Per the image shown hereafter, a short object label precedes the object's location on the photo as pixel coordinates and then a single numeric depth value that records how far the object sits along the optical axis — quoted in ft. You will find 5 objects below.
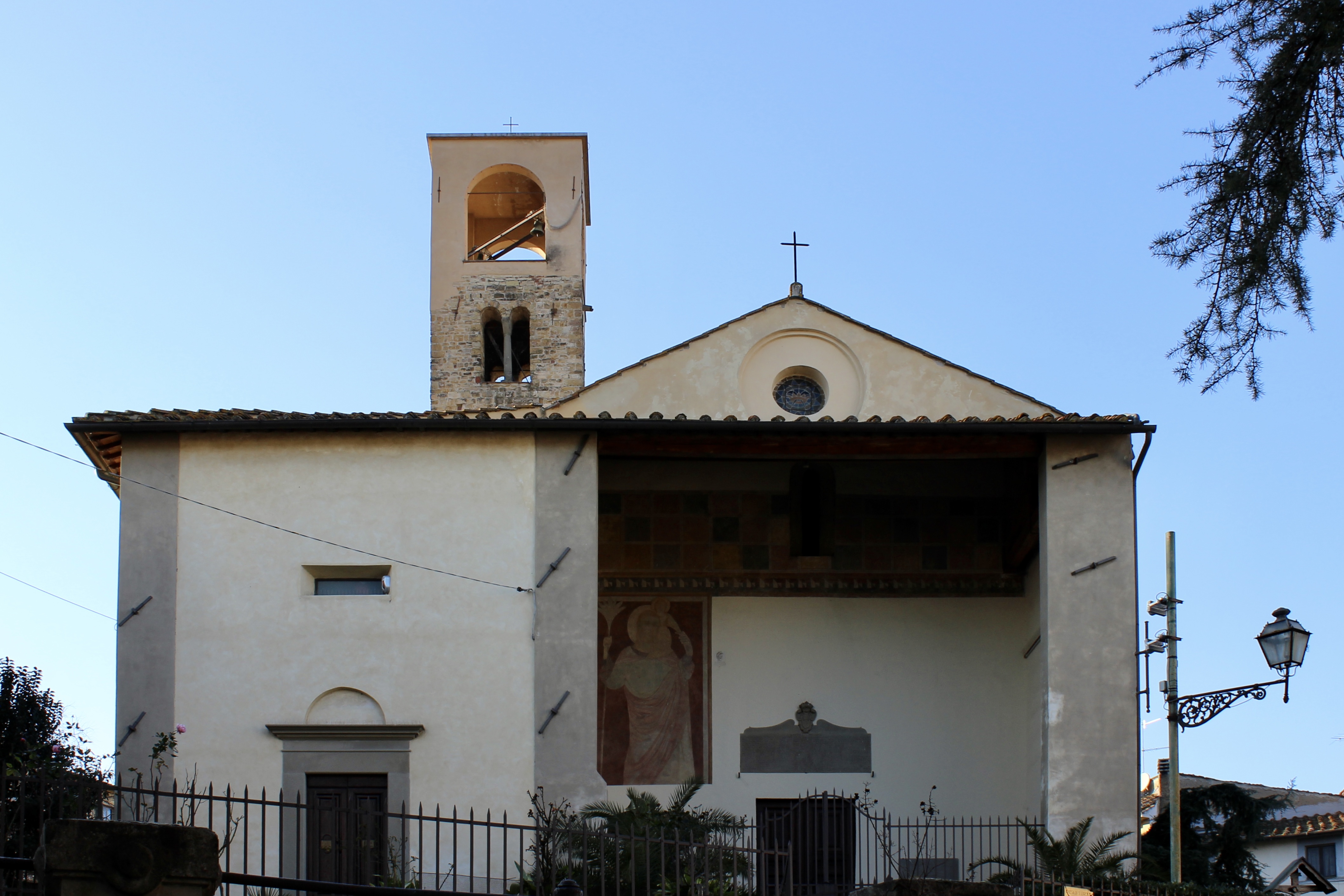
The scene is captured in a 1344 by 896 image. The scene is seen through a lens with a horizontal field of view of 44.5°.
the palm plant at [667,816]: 44.19
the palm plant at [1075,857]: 43.09
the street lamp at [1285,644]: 40.73
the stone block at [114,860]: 18.19
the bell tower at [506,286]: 85.20
